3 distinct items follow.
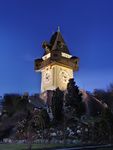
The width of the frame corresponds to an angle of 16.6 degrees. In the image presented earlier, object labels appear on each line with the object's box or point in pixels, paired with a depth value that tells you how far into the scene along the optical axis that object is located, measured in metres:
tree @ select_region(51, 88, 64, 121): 51.48
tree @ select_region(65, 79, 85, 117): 53.47
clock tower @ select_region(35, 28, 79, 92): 90.26
